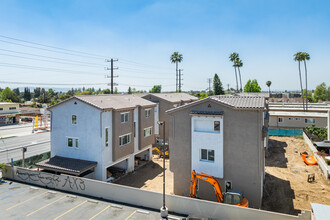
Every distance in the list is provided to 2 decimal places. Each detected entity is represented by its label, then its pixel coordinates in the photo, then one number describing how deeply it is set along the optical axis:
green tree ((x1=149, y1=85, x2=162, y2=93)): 181.88
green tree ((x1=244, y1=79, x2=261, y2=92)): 96.94
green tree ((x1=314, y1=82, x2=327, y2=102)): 141.38
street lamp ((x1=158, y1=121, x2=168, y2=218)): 19.73
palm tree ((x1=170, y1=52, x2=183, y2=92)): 80.88
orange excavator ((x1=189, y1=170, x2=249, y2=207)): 20.48
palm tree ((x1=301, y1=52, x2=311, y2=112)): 74.61
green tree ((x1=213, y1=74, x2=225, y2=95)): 91.69
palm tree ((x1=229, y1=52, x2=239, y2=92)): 81.19
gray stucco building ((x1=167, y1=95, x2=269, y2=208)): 21.64
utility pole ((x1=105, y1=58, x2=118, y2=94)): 51.38
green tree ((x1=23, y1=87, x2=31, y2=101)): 166.12
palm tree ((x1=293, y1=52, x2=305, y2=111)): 75.32
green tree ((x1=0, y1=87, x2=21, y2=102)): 116.19
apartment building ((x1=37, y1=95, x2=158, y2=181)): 27.70
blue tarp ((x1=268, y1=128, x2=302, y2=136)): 53.52
